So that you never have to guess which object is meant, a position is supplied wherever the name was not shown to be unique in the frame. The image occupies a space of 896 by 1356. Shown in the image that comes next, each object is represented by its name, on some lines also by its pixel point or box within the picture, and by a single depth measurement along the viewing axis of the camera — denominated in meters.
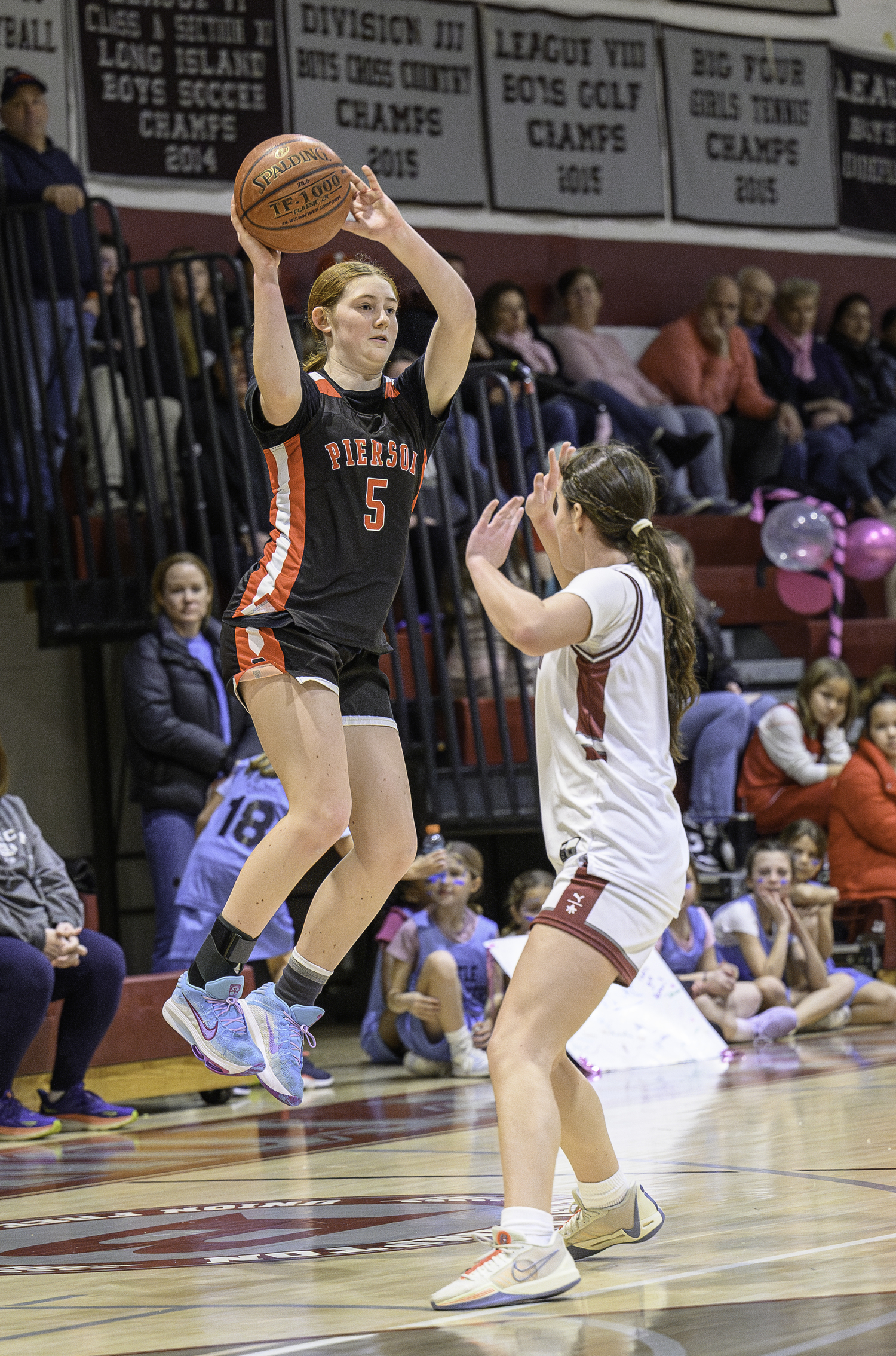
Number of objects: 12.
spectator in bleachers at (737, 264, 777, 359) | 21.15
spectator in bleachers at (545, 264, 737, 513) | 19.11
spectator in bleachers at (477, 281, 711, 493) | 17.94
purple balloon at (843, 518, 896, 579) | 18.53
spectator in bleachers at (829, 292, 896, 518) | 19.74
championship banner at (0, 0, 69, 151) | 17.03
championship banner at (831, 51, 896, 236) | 22.76
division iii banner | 19.01
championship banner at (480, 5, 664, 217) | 20.38
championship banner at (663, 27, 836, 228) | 21.66
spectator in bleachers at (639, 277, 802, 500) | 19.99
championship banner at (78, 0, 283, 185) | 17.73
